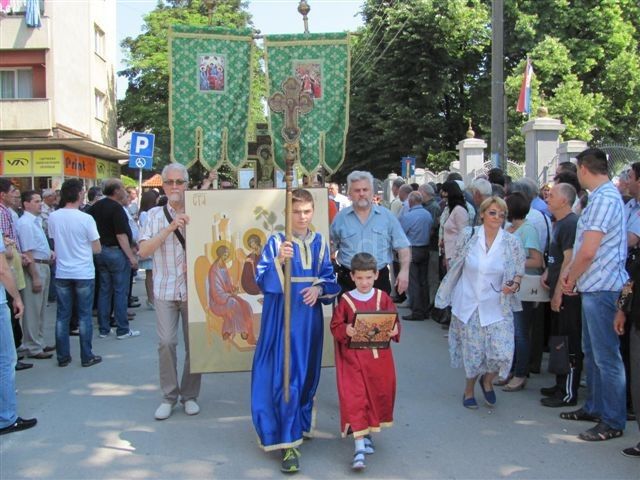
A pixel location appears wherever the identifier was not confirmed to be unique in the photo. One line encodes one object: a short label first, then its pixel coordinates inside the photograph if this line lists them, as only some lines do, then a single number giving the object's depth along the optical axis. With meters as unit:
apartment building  24.91
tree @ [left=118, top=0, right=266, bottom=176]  32.53
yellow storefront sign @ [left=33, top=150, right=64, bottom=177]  25.11
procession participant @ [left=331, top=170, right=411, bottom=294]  5.99
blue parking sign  15.33
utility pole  14.06
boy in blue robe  4.61
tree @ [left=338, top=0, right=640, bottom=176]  27.80
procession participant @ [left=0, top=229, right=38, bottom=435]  5.20
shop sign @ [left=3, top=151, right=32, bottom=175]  24.92
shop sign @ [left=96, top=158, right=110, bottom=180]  30.61
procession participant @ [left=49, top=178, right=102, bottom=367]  7.58
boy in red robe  4.65
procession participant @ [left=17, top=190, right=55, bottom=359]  7.79
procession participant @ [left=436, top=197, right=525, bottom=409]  5.77
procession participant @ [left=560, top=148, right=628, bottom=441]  4.86
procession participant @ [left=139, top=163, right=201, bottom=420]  5.70
